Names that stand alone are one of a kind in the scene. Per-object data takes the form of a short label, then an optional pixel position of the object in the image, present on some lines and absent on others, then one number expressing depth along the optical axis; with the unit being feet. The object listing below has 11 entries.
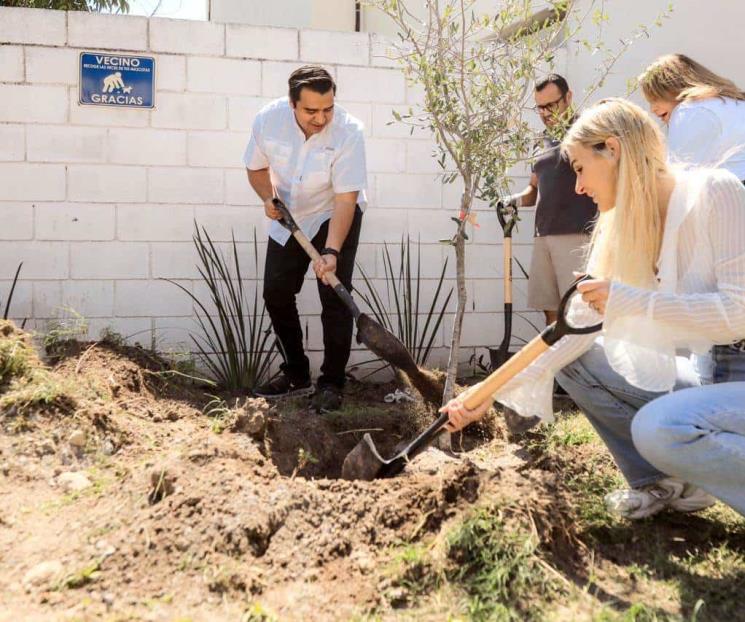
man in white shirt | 12.07
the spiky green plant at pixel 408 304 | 14.80
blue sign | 13.89
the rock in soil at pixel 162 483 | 7.72
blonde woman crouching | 6.60
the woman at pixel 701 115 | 9.14
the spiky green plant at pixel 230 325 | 14.08
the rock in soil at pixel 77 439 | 9.51
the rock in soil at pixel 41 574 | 6.57
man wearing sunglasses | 12.51
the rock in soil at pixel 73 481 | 8.71
